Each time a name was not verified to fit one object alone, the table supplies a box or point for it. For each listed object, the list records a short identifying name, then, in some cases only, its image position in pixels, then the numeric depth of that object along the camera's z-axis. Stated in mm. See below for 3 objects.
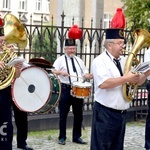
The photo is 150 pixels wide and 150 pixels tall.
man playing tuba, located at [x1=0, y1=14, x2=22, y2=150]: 7927
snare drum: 10055
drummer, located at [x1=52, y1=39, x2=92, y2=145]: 10675
